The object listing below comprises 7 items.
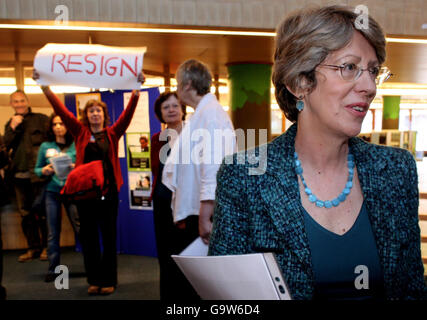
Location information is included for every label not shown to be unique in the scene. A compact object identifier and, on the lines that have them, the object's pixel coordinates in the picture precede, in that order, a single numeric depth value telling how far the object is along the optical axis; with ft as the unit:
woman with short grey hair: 3.41
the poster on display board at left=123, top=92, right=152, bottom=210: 13.48
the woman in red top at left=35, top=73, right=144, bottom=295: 10.13
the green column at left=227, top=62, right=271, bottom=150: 21.36
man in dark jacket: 13.92
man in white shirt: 6.59
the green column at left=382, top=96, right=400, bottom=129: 55.67
